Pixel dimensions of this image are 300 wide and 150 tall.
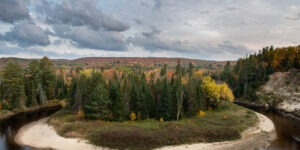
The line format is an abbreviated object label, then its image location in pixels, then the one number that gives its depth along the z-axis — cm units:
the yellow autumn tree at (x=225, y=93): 6059
